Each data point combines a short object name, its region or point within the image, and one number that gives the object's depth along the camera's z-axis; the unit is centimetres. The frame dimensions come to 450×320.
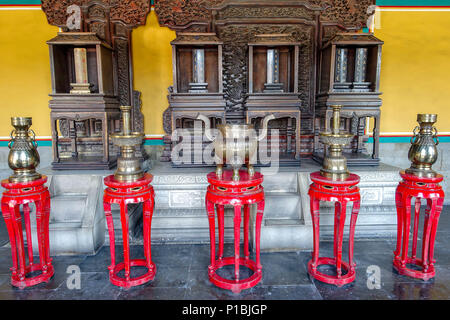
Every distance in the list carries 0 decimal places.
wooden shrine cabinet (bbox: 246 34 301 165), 322
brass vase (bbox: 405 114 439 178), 216
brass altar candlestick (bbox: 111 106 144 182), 212
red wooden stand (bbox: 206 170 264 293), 205
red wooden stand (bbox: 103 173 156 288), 211
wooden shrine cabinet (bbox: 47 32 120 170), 309
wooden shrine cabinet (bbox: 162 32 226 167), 321
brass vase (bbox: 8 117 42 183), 210
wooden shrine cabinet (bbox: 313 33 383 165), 326
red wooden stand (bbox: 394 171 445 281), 219
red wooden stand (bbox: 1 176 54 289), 210
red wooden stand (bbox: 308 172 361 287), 211
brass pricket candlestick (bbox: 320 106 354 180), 212
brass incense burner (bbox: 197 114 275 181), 210
